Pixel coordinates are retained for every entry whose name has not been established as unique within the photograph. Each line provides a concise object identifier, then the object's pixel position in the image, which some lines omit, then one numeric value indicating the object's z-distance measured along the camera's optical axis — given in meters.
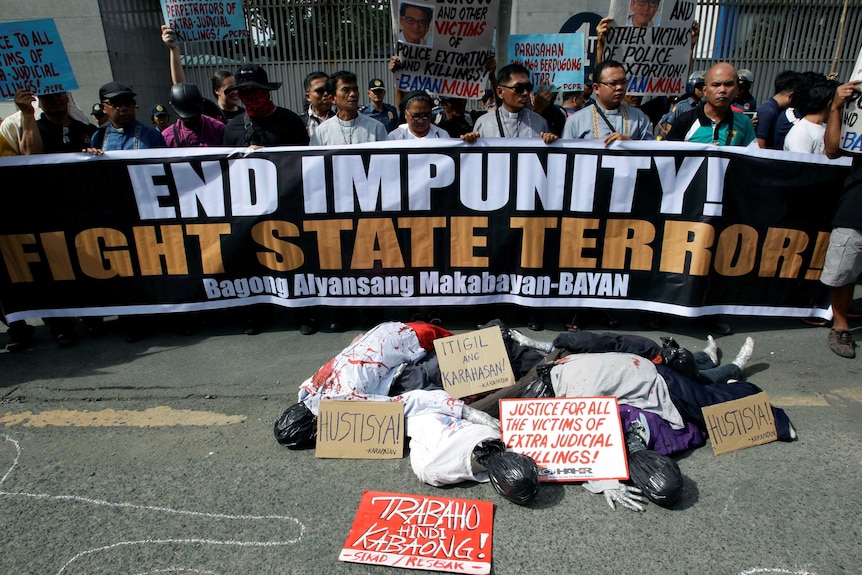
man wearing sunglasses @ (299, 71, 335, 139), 5.47
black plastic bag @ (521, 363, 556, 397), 3.16
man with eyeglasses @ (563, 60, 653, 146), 4.48
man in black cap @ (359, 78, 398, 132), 6.95
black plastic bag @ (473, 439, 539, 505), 2.55
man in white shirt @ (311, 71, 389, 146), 4.77
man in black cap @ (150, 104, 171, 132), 5.93
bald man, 4.31
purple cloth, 2.94
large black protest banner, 4.31
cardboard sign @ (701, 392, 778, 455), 3.00
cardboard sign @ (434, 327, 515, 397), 3.37
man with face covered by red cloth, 4.59
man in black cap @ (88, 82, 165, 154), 4.62
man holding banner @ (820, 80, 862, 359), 4.08
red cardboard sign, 2.29
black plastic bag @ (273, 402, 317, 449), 3.08
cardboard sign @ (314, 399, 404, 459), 3.04
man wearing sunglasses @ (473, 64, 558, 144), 4.61
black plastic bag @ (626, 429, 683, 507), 2.55
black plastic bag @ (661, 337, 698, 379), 3.38
